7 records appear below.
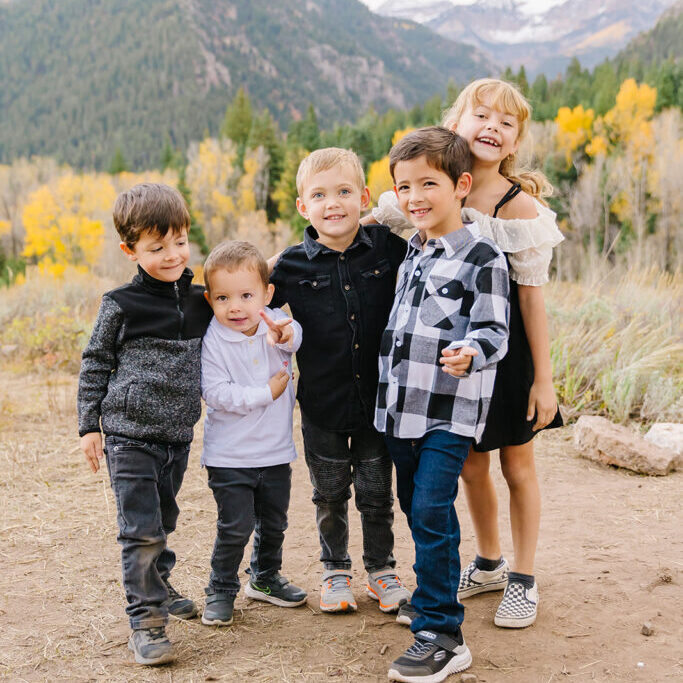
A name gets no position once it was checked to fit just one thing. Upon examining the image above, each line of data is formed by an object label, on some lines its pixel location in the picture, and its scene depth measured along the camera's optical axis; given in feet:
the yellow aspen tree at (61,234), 90.63
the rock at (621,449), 14.85
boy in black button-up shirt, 8.41
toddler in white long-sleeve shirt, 8.34
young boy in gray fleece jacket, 7.80
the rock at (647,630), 8.27
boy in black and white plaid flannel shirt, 7.20
